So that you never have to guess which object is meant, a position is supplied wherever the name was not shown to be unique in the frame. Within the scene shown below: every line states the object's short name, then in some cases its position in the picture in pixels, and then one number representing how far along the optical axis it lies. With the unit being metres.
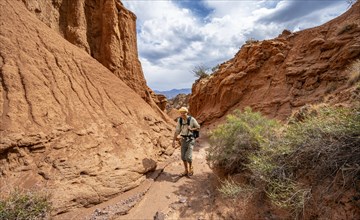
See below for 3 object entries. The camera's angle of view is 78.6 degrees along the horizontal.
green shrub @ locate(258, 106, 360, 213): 2.75
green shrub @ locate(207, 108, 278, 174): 4.60
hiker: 5.51
